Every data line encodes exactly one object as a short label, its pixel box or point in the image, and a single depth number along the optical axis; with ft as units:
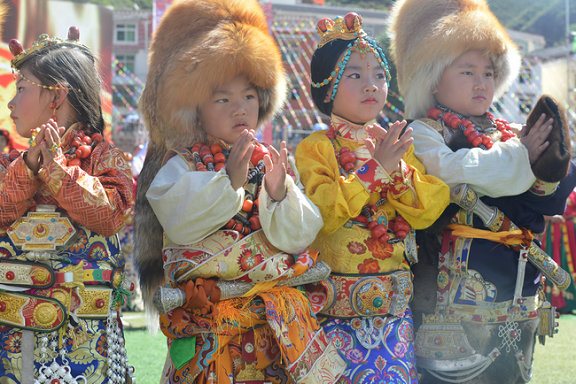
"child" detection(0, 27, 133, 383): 8.86
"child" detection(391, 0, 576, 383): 10.33
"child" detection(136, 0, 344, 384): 8.95
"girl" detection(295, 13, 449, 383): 9.46
